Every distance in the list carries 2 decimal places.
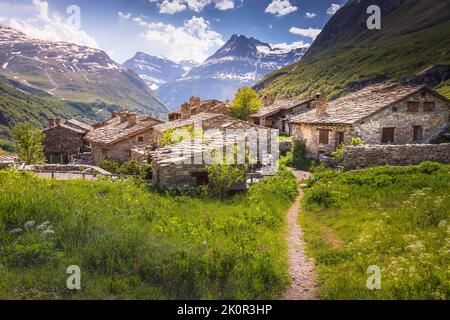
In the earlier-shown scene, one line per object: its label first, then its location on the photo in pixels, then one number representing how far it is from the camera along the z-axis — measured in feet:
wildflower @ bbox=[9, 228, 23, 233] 31.33
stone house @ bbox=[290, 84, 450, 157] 92.84
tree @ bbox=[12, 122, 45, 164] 143.43
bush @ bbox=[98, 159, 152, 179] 72.23
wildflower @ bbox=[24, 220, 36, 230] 32.45
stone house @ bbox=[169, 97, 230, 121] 195.92
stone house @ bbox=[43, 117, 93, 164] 188.34
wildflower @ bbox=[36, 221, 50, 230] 32.24
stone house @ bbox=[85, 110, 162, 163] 143.33
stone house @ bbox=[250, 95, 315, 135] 173.78
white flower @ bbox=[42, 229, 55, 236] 30.86
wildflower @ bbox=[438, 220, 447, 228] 33.91
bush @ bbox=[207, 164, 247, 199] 54.03
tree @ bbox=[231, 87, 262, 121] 185.16
